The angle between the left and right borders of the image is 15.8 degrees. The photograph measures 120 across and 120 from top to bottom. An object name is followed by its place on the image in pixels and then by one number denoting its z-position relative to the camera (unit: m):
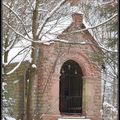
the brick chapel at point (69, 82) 18.86
